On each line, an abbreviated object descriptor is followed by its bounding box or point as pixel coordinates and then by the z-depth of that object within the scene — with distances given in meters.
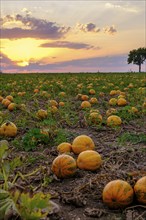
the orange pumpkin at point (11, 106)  9.62
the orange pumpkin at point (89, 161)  4.64
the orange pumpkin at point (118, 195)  3.66
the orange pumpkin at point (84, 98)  11.79
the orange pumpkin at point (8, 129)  6.66
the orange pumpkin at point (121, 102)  10.51
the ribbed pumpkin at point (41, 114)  8.19
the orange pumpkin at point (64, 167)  4.47
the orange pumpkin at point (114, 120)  7.43
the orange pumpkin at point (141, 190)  3.68
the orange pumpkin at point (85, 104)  9.98
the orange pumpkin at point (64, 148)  5.44
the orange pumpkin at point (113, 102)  10.46
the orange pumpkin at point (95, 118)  7.62
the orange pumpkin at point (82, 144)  5.29
